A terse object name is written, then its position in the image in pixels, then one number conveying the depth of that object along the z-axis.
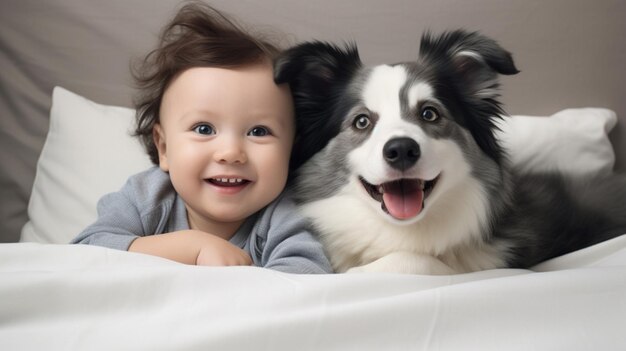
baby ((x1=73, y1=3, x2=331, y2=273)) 0.69
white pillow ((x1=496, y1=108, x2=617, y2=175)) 0.90
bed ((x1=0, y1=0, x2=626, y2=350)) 0.54
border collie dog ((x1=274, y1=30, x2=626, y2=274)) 0.68
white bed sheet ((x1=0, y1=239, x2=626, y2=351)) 0.52
